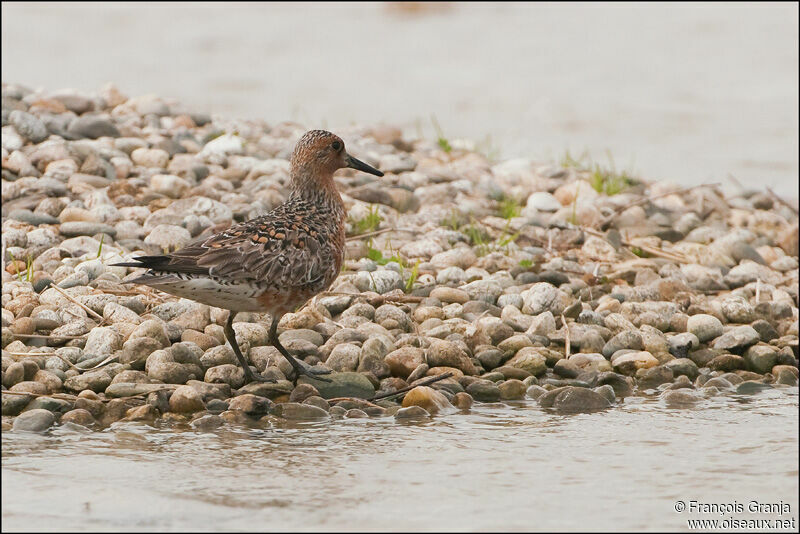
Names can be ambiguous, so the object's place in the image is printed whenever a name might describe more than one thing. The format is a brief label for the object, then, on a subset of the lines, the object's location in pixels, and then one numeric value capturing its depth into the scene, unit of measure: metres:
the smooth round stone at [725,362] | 14.20
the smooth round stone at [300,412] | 12.21
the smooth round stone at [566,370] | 13.62
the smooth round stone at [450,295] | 15.45
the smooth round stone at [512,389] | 12.98
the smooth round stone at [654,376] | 13.66
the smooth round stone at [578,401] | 12.64
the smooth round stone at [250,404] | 12.09
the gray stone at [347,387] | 12.73
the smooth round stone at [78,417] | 11.62
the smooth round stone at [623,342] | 14.31
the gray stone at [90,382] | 12.30
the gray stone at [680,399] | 12.84
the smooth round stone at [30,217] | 17.11
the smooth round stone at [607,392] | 12.89
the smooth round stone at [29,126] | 20.39
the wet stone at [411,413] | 12.14
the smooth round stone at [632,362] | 13.87
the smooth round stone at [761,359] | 14.18
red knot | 12.55
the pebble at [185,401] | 12.07
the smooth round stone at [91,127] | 21.06
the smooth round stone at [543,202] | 20.23
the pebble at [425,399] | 12.34
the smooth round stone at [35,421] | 11.36
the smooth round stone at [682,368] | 13.92
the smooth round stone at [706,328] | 14.80
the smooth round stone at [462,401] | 12.57
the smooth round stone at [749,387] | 13.37
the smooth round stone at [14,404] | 11.80
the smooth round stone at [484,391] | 12.95
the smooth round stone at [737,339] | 14.41
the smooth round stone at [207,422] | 11.67
